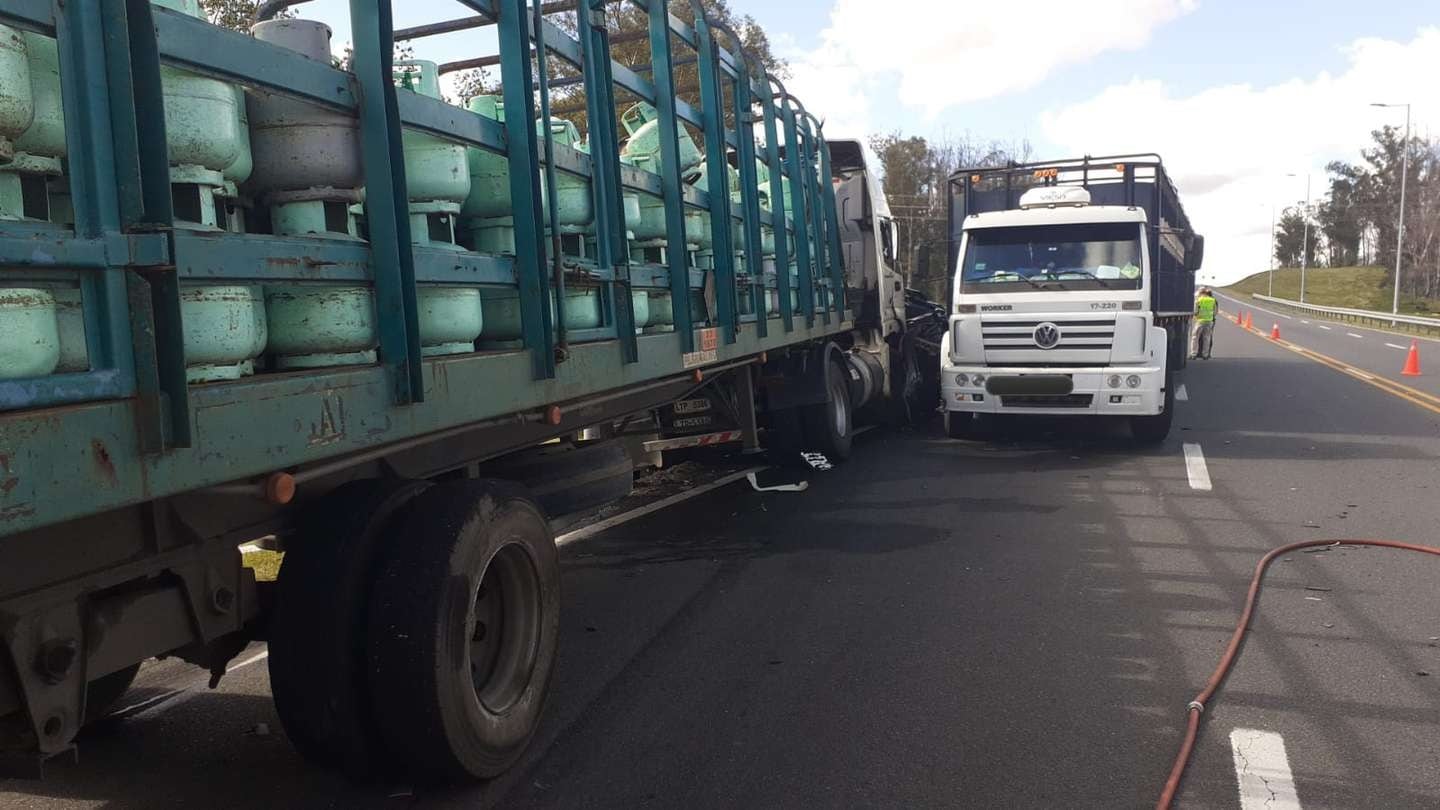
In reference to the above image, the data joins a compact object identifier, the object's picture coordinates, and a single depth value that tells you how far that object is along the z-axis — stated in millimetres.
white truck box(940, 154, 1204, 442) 10773
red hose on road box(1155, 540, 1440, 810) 3582
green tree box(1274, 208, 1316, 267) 117869
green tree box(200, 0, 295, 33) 10578
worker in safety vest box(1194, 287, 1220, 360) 24125
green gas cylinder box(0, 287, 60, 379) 2039
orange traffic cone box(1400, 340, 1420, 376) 19658
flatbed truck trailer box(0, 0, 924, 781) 2195
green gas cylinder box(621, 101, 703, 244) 5406
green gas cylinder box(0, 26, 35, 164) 2088
